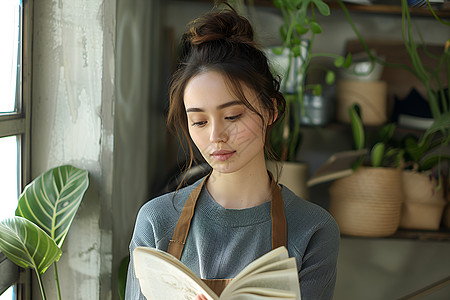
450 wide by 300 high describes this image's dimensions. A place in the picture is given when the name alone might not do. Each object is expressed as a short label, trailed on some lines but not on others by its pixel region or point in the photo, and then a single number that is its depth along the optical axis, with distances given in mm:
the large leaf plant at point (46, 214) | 1053
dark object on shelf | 1912
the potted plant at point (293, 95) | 1633
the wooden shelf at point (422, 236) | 1778
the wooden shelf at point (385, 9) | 1838
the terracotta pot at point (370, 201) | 1714
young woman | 812
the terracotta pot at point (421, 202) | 1780
